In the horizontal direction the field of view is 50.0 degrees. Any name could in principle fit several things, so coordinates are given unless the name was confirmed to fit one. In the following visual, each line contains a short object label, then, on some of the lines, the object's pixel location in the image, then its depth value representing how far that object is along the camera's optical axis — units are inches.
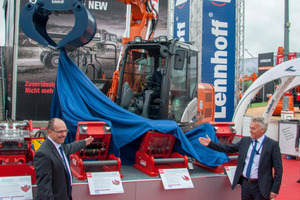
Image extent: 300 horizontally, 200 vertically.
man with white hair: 144.5
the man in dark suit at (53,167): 109.7
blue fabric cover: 186.7
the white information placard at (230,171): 186.4
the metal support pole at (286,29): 452.9
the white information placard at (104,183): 159.3
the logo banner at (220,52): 532.1
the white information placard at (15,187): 141.6
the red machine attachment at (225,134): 209.9
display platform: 161.5
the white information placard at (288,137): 363.9
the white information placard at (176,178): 173.9
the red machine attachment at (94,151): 169.0
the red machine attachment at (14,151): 150.1
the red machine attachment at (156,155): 186.2
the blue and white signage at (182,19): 577.8
